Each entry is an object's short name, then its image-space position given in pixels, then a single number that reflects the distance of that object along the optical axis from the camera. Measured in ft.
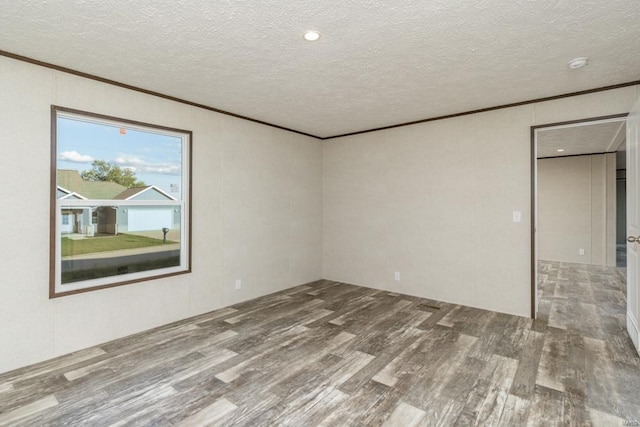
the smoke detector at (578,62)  8.74
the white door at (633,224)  9.38
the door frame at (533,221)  12.26
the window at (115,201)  9.50
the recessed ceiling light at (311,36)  7.40
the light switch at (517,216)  12.59
